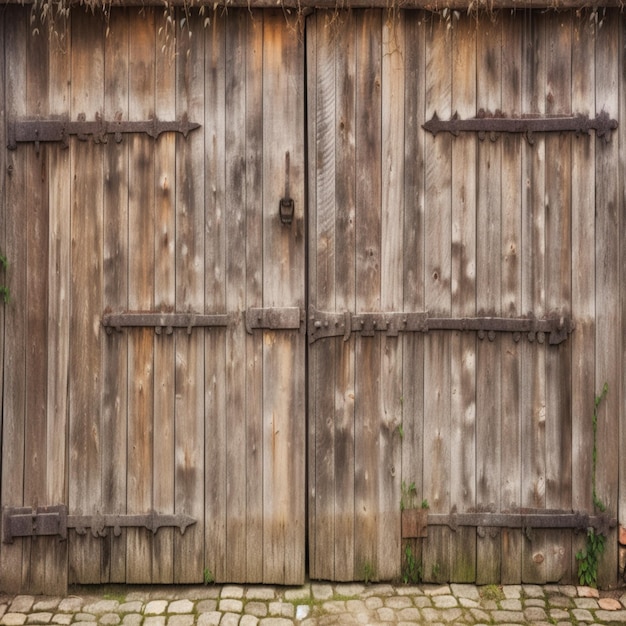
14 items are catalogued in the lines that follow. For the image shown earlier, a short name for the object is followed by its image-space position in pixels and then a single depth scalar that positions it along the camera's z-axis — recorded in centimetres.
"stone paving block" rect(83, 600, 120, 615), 364
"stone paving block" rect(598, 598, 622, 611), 365
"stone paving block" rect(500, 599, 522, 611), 364
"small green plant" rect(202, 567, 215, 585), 384
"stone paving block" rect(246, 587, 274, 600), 376
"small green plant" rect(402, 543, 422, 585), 387
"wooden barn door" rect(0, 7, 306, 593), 379
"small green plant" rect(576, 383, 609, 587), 384
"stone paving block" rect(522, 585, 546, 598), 376
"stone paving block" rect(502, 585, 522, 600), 374
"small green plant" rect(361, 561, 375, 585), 387
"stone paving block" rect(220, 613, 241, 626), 350
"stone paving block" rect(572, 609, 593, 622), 353
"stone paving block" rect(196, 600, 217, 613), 363
